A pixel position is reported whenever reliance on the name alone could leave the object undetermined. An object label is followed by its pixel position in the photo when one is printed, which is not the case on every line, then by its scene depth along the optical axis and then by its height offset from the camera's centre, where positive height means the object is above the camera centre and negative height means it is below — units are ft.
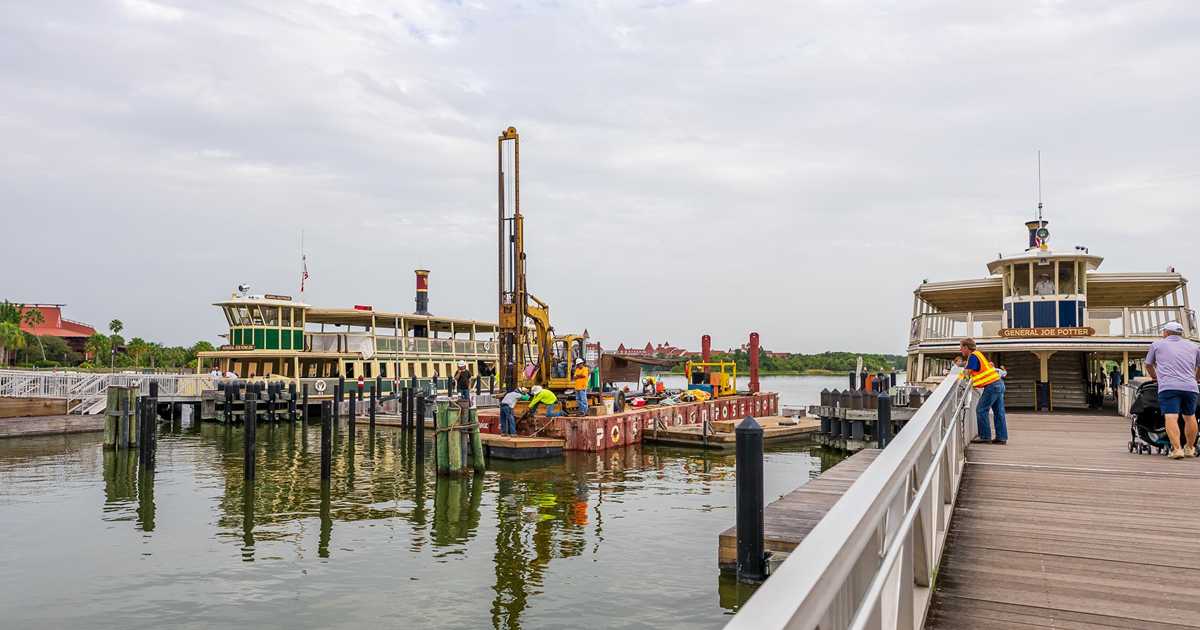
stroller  32.52 -3.16
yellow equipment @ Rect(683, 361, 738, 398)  119.24 -4.33
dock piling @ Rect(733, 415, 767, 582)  26.94 -6.13
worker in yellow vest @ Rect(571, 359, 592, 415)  89.44 -4.34
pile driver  115.96 +2.03
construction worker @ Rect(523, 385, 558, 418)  86.53 -5.54
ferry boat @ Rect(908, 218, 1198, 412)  67.97 +2.60
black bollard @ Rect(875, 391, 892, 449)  51.31 -4.72
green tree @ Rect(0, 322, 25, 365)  234.99 +3.65
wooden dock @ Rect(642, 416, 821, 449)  90.84 -10.28
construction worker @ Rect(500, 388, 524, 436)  82.99 -7.31
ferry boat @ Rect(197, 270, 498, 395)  135.64 +0.83
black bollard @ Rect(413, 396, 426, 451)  75.36 -6.97
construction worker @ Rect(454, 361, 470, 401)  129.15 -5.13
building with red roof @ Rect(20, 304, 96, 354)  296.71 +8.87
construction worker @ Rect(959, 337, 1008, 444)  37.09 -1.74
